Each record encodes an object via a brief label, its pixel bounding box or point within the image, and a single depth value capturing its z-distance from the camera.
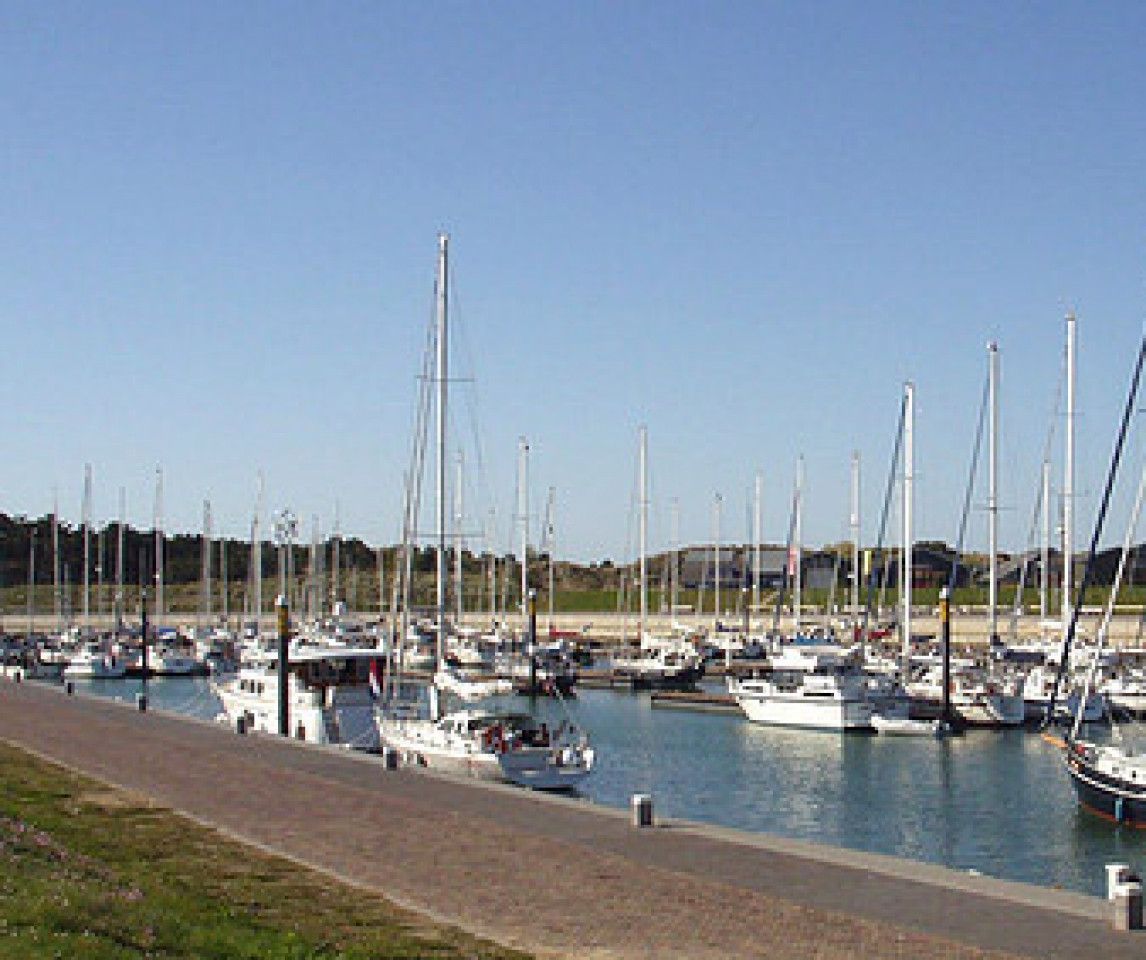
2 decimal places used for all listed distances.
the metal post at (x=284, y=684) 50.25
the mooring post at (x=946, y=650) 62.31
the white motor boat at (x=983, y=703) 64.94
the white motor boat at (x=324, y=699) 50.97
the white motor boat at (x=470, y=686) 52.81
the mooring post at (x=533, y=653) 78.75
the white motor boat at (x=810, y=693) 64.56
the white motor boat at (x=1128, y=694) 66.31
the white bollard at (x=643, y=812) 26.39
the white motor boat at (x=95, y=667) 100.69
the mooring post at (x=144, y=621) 83.94
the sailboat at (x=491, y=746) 41.38
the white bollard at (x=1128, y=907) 18.11
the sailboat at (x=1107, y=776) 37.12
